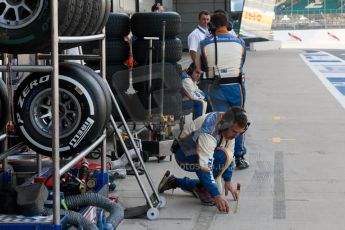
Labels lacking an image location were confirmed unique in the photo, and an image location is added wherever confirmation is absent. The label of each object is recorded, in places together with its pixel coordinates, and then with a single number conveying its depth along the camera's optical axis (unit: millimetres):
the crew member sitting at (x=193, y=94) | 14177
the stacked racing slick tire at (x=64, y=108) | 7250
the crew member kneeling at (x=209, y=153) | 9568
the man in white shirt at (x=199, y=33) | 17715
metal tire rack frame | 6441
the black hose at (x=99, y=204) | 8098
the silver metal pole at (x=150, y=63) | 14829
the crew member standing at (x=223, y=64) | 12258
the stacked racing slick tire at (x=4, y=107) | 8054
